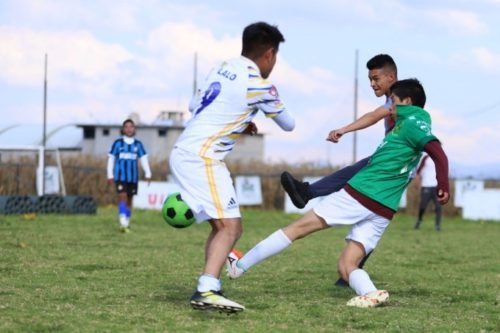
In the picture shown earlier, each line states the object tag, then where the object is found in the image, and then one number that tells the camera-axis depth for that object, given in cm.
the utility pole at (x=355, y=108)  4328
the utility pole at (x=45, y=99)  3755
